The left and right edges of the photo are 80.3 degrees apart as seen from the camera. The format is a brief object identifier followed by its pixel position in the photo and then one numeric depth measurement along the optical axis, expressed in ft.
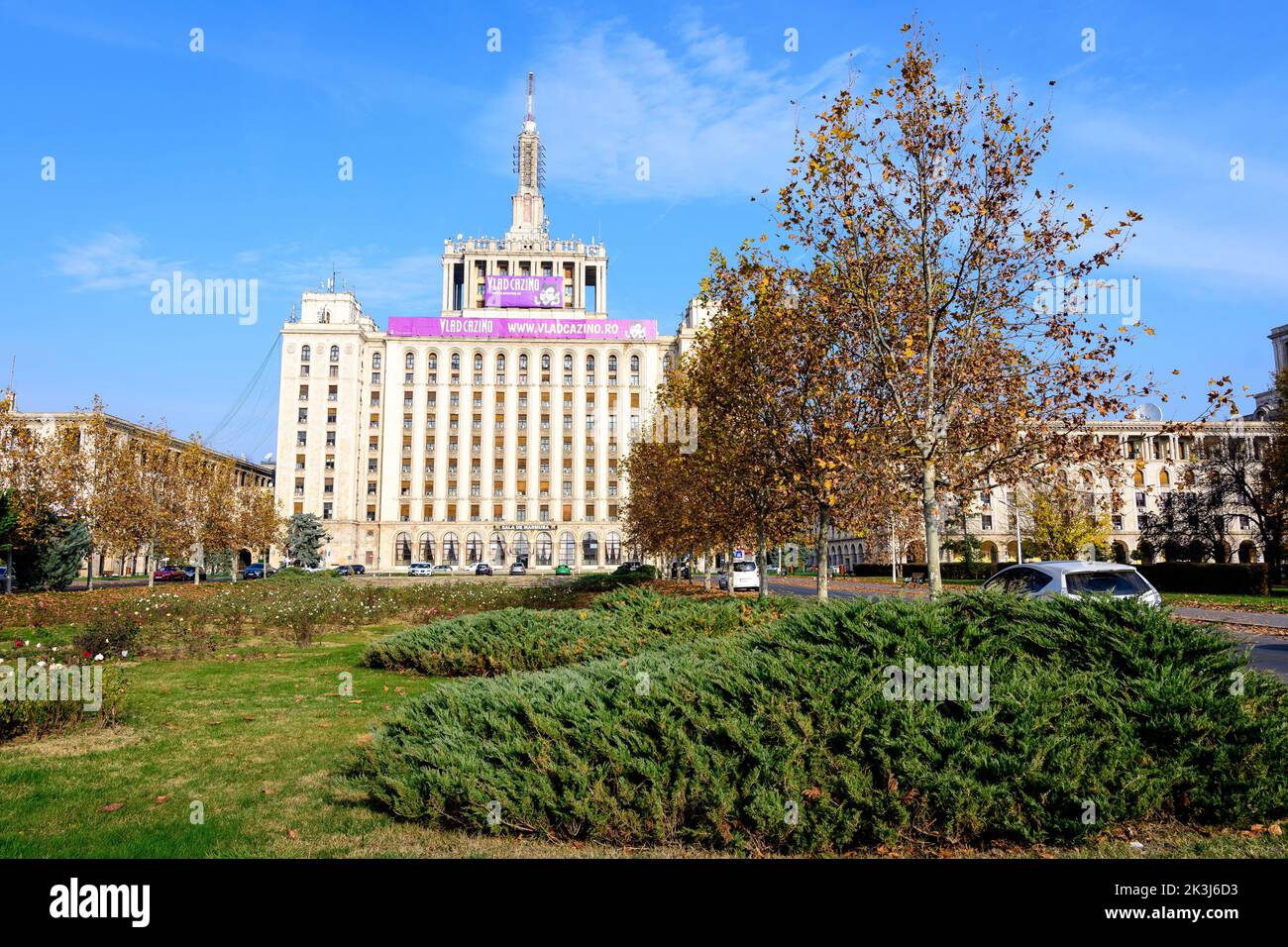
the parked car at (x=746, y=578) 122.83
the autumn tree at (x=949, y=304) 38.34
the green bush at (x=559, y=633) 37.24
